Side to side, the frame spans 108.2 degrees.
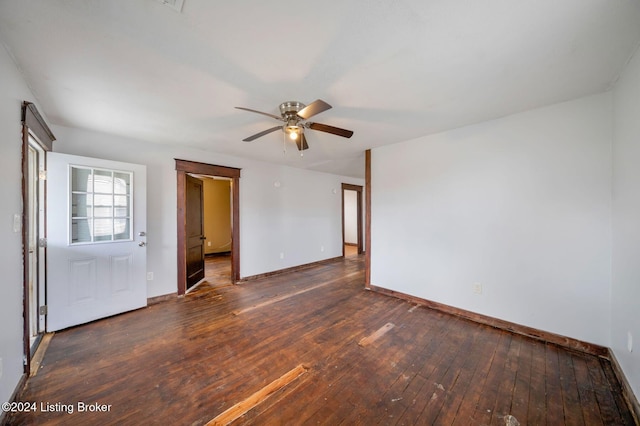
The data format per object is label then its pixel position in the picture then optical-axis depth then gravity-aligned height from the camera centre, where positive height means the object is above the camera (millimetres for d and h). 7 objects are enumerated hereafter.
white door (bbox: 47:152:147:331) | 2543 -313
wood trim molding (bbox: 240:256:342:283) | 4452 -1244
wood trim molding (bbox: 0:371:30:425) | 1414 -1249
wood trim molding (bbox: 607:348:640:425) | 1476 -1257
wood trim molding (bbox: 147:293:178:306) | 3311 -1264
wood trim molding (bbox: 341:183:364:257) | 6777 +71
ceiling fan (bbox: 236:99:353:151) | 2133 +871
